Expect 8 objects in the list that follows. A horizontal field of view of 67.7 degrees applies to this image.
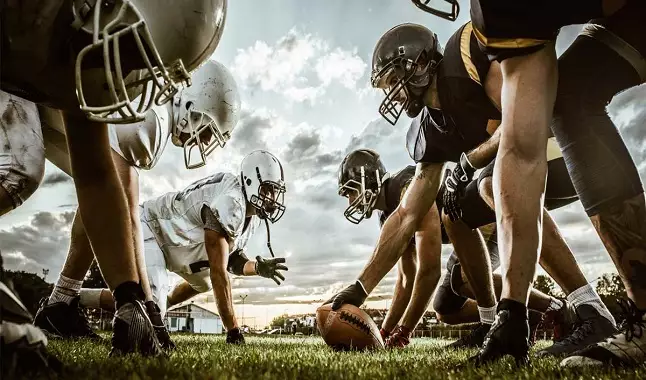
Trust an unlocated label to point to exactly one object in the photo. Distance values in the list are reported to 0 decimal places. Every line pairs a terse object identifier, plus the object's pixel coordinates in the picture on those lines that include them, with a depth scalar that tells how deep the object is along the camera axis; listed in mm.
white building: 32609
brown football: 2936
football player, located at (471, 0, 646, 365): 1652
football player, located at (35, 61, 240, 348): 3149
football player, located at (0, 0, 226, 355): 1614
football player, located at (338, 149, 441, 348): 4707
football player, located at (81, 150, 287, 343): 4875
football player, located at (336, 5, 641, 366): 3135
